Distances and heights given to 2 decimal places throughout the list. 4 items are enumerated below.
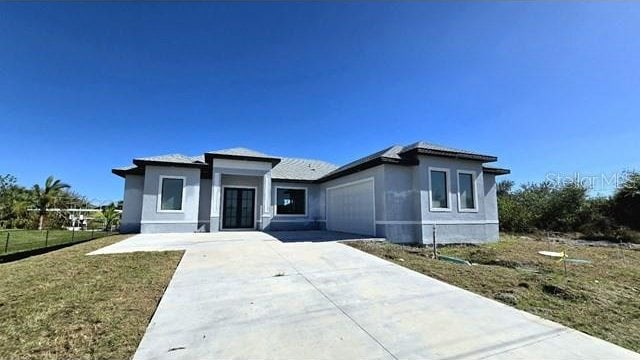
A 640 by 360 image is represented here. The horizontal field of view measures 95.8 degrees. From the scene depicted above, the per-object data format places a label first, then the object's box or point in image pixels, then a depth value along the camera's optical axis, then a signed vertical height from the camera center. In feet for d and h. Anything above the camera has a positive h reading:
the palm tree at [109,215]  59.82 -1.40
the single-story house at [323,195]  41.14 +2.64
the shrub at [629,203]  57.77 +2.17
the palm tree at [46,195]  69.70 +3.21
